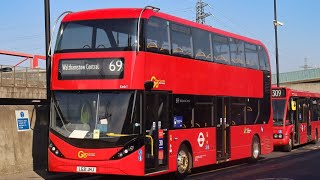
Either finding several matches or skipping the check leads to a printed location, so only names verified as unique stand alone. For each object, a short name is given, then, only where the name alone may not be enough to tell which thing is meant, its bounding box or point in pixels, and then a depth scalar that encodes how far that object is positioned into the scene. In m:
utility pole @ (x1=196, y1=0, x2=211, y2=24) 72.49
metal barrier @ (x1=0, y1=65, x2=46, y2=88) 30.34
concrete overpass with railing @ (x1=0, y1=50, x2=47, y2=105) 29.58
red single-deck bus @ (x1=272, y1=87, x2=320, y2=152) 23.34
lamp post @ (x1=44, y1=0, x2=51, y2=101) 12.59
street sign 13.33
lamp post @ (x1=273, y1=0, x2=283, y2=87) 33.12
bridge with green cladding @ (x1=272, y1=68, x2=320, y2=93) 62.09
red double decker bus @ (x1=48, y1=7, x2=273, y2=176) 11.41
